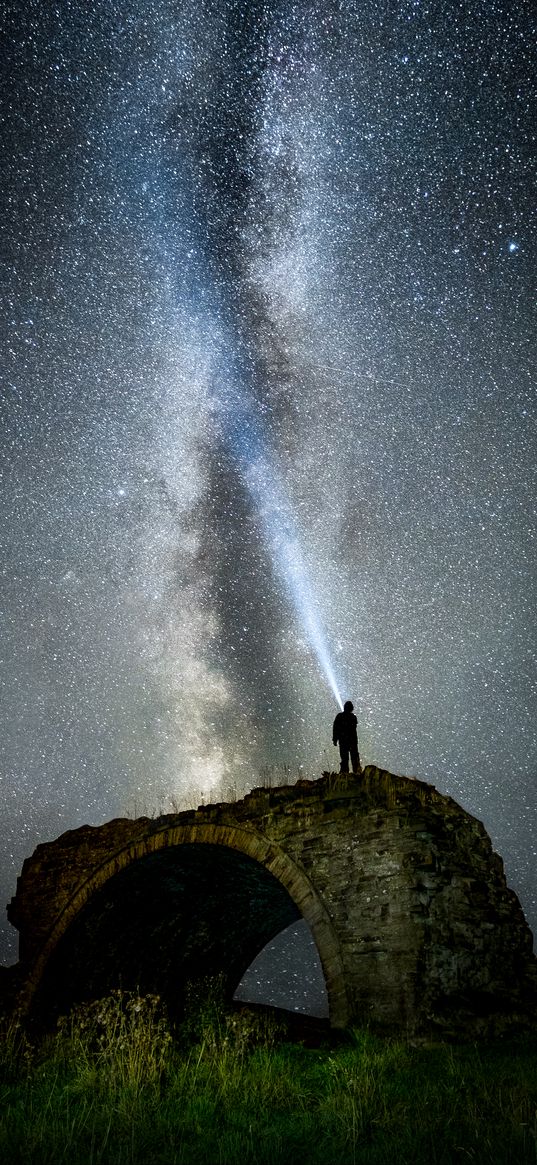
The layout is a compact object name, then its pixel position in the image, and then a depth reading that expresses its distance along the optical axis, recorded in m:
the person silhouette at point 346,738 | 12.91
